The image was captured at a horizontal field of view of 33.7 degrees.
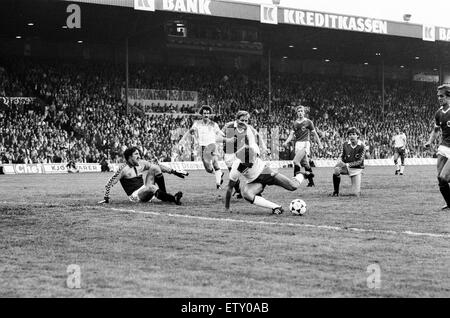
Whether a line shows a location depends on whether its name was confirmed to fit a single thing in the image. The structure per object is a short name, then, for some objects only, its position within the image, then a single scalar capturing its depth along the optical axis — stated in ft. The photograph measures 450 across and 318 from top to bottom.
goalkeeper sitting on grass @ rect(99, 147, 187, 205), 49.24
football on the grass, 40.68
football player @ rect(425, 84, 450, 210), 44.04
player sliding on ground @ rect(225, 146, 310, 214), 42.91
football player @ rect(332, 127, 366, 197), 57.06
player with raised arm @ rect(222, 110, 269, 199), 44.73
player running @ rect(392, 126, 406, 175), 99.86
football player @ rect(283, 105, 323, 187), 65.77
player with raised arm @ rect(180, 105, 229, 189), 63.82
